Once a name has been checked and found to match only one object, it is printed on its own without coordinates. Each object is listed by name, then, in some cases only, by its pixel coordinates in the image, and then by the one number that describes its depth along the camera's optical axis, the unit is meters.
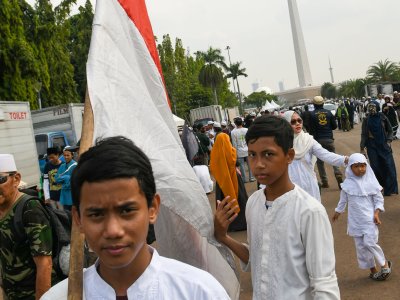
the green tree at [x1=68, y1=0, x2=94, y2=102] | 37.09
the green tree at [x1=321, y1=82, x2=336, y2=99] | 115.56
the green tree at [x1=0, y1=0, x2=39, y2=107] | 18.77
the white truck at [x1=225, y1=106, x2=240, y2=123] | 43.47
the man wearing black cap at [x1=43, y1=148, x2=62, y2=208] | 8.38
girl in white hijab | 4.91
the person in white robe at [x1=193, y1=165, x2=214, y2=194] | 7.78
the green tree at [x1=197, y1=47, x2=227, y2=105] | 55.25
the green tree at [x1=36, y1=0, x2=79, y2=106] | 22.83
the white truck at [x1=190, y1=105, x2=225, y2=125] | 33.81
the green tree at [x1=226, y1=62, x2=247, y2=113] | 68.94
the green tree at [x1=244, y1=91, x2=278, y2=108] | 116.31
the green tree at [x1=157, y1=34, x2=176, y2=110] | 41.34
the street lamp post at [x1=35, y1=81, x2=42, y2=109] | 20.62
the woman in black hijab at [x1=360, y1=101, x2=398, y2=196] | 8.80
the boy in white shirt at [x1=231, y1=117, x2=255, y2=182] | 12.19
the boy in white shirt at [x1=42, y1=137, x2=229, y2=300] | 1.32
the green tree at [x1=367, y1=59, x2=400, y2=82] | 62.06
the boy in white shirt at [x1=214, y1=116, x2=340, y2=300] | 2.12
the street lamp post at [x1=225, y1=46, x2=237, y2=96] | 69.85
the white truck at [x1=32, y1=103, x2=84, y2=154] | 13.66
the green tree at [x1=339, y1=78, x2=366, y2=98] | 71.43
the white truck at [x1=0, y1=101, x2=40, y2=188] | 10.91
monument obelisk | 98.06
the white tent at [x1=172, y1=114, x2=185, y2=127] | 20.92
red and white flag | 2.07
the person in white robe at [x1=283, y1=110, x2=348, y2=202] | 5.04
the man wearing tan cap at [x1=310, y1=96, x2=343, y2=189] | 9.84
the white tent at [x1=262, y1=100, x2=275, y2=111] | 38.51
